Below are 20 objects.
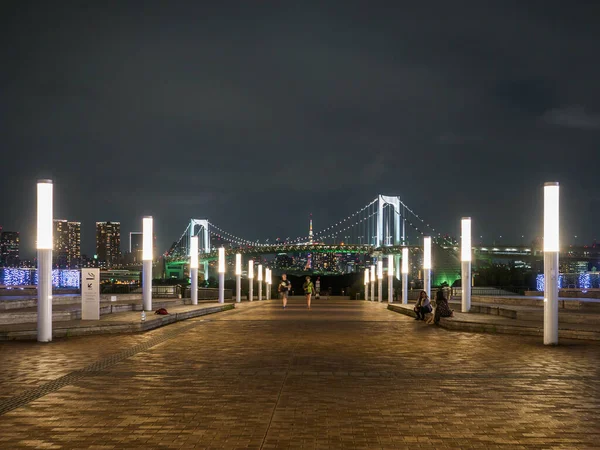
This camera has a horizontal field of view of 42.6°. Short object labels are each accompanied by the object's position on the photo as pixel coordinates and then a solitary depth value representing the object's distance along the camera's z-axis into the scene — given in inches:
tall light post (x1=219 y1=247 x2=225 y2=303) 1194.4
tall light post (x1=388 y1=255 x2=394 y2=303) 1417.3
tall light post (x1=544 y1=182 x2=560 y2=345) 461.4
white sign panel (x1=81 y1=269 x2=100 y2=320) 580.1
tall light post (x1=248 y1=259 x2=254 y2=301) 1626.0
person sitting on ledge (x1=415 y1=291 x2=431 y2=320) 719.1
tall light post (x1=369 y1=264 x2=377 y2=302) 1751.1
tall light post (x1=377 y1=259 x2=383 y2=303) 1595.4
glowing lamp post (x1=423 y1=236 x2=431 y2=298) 1005.8
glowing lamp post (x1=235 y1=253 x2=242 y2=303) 1453.0
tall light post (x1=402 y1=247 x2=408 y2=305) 1195.3
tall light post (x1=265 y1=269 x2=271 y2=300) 2047.4
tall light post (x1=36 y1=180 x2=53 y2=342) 462.6
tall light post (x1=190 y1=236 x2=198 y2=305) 1016.2
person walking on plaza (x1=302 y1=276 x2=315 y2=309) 1138.2
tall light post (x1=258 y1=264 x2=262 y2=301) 1788.6
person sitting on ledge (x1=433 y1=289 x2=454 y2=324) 646.5
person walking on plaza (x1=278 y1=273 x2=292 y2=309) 1115.4
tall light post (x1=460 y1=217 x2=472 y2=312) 758.5
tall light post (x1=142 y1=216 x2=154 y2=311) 770.8
